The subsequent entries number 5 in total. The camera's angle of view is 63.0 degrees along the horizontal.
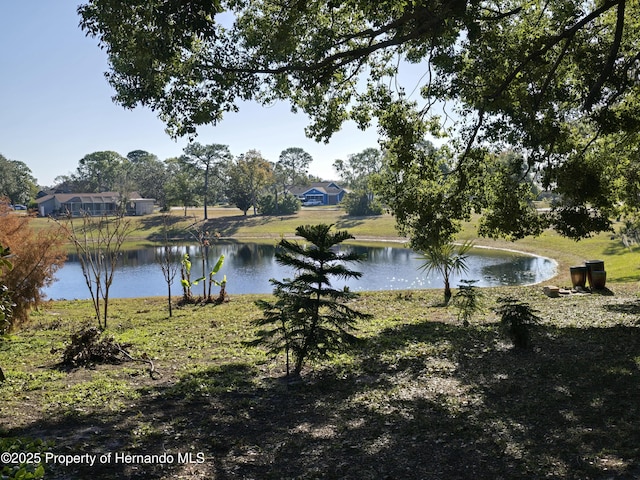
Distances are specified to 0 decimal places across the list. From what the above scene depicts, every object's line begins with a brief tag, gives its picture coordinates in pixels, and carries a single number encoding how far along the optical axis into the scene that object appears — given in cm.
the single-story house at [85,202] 8212
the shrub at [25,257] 1325
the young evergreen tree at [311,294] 723
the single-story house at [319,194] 10538
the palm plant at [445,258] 1705
